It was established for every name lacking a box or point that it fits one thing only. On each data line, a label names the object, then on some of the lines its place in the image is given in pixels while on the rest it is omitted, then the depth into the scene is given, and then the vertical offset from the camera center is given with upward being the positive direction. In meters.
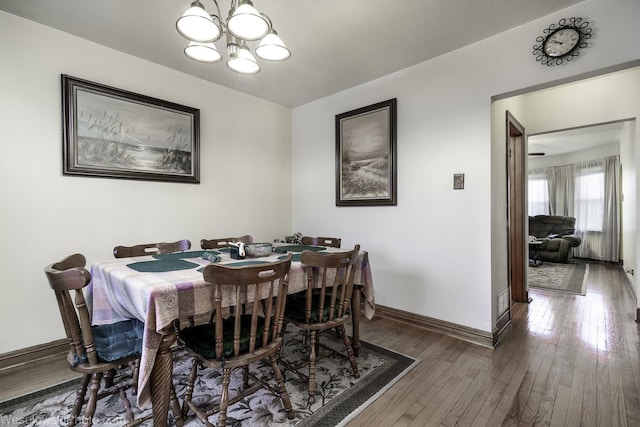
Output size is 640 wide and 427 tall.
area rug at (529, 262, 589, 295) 4.43 -1.20
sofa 6.30 -0.65
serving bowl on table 2.15 -0.29
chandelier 1.52 +1.00
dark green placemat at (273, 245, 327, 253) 2.48 -0.33
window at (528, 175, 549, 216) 7.70 +0.34
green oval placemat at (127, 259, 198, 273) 1.69 -0.33
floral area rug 1.63 -1.15
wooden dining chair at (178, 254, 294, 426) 1.39 -0.66
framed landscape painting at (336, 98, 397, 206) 3.24 +0.63
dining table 1.31 -0.44
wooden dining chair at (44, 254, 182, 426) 1.31 -0.67
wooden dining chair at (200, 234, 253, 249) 2.66 -0.29
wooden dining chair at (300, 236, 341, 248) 2.82 -0.31
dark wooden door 3.72 -0.10
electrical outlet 2.82 -0.92
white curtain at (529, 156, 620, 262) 6.33 +0.15
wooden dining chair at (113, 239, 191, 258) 2.20 -0.30
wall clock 2.12 +1.24
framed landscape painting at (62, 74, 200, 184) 2.47 +0.72
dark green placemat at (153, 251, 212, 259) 2.12 -0.33
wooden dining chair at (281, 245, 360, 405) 1.80 -0.64
